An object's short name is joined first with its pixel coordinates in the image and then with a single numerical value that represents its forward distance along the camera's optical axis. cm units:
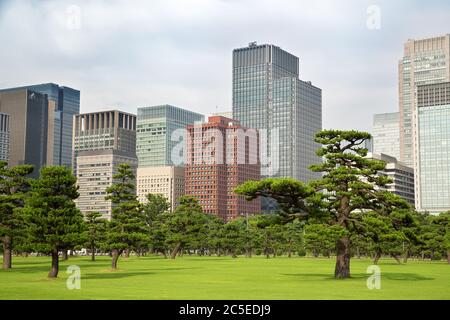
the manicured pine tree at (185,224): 10106
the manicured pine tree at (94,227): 10056
